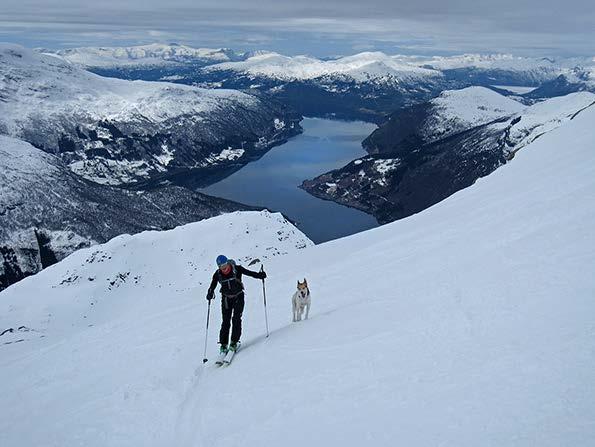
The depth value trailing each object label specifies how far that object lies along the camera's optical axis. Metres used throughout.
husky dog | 14.27
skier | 12.16
